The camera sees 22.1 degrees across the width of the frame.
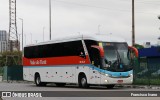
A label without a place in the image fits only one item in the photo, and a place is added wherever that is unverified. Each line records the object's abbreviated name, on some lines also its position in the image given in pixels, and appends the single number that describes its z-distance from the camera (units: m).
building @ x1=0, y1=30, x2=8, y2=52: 194.70
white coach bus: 26.25
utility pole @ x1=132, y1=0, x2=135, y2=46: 37.94
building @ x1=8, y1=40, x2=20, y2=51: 105.18
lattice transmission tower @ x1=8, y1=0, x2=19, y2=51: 101.43
